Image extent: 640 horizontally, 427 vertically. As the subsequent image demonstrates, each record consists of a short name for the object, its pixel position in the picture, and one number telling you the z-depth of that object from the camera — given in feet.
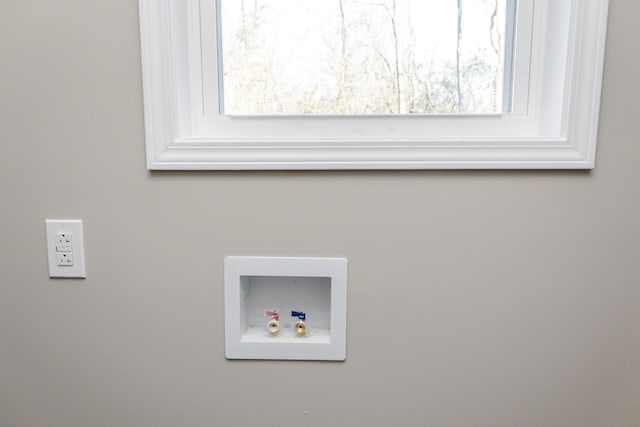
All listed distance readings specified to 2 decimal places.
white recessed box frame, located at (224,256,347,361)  2.47
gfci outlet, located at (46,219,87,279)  2.50
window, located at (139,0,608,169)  2.35
